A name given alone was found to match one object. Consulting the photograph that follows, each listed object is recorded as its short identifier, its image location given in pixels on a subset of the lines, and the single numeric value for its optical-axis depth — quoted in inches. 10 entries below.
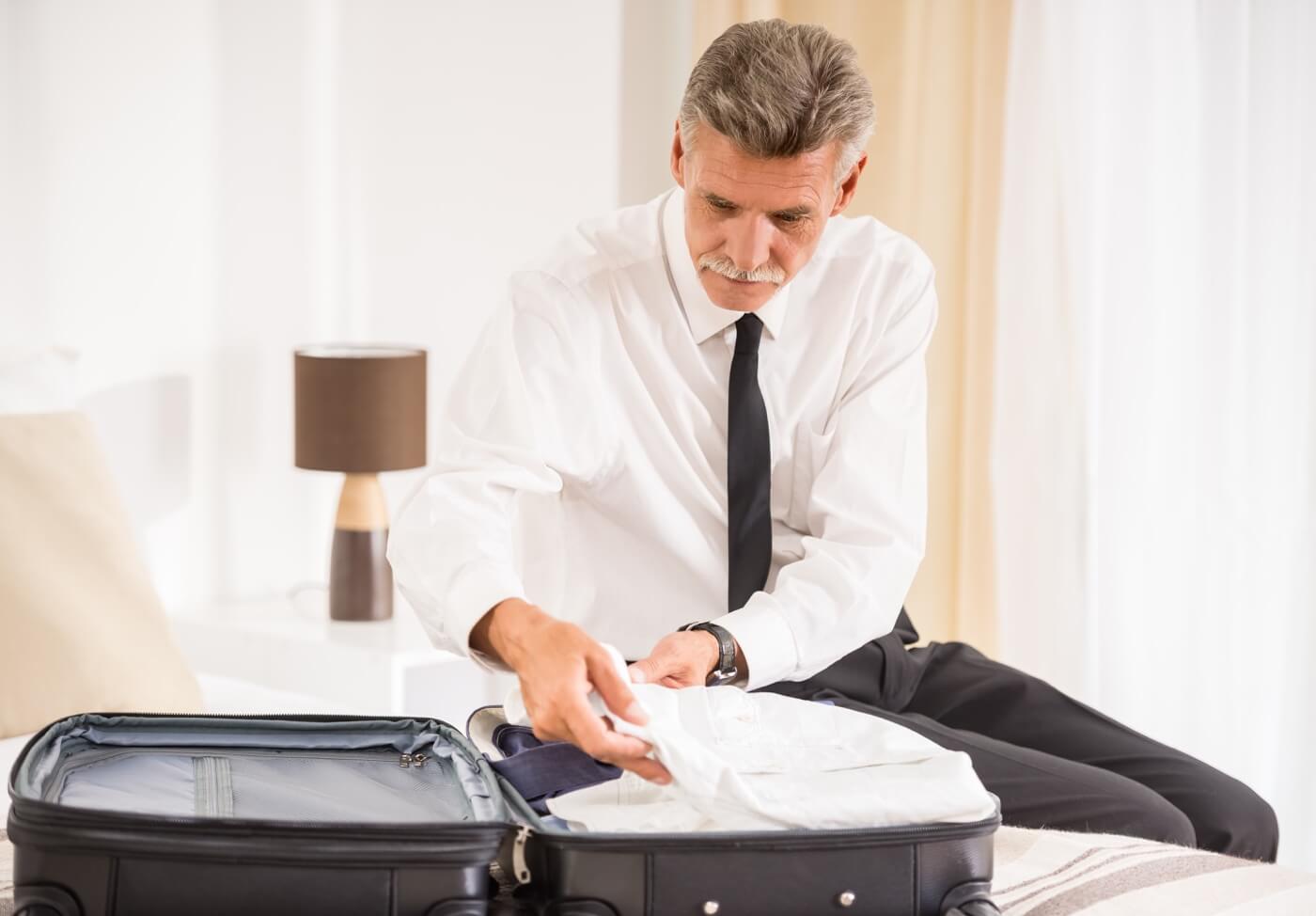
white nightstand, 124.5
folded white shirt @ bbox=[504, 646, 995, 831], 74.7
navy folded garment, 79.5
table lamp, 126.3
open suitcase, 71.6
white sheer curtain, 118.9
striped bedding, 78.3
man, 90.3
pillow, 103.0
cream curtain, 129.7
